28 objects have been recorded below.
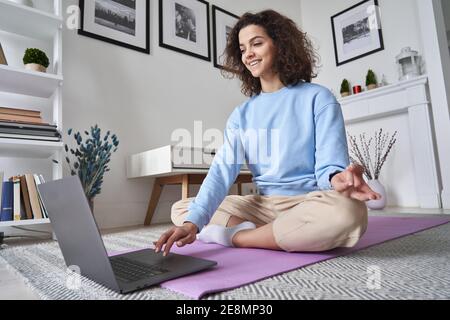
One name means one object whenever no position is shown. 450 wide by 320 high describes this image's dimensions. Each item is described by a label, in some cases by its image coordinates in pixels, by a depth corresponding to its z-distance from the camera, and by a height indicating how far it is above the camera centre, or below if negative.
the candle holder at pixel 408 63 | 2.37 +0.93
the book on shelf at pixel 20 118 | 1.39 +0.39
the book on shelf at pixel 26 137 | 1.34 +0.29
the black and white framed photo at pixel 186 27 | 2.33 +1.32
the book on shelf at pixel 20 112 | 1.40 +0.42
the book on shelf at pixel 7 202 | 1.31 +0.01
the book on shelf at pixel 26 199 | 1.37 +0.02
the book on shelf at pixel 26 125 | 1.36 +0.35
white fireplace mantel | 2.23 +0.43
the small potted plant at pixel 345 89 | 2.82 +0.90
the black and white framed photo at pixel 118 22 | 1.95 +1.17
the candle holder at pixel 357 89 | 2.71 +0.85
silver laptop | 0.54 -0.11
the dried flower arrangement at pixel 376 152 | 2.49 +0.29
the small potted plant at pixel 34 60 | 1.50 +0.69
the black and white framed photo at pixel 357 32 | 2.75 +1.44
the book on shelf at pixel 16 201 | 1.33 +0.01
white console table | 1.69 +0.17
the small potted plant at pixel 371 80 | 2.62 +0.89
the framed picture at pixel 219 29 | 2.64 +1.41
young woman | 0.70 +0.08
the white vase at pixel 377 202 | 2.24 -0.10
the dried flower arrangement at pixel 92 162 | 1.59 +0.20
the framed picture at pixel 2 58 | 1.46 +0.69
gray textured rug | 0.51 -0.17
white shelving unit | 1.41 +0.59
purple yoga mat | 0.56 -0.16
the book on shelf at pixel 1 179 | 1.33 +0.11
